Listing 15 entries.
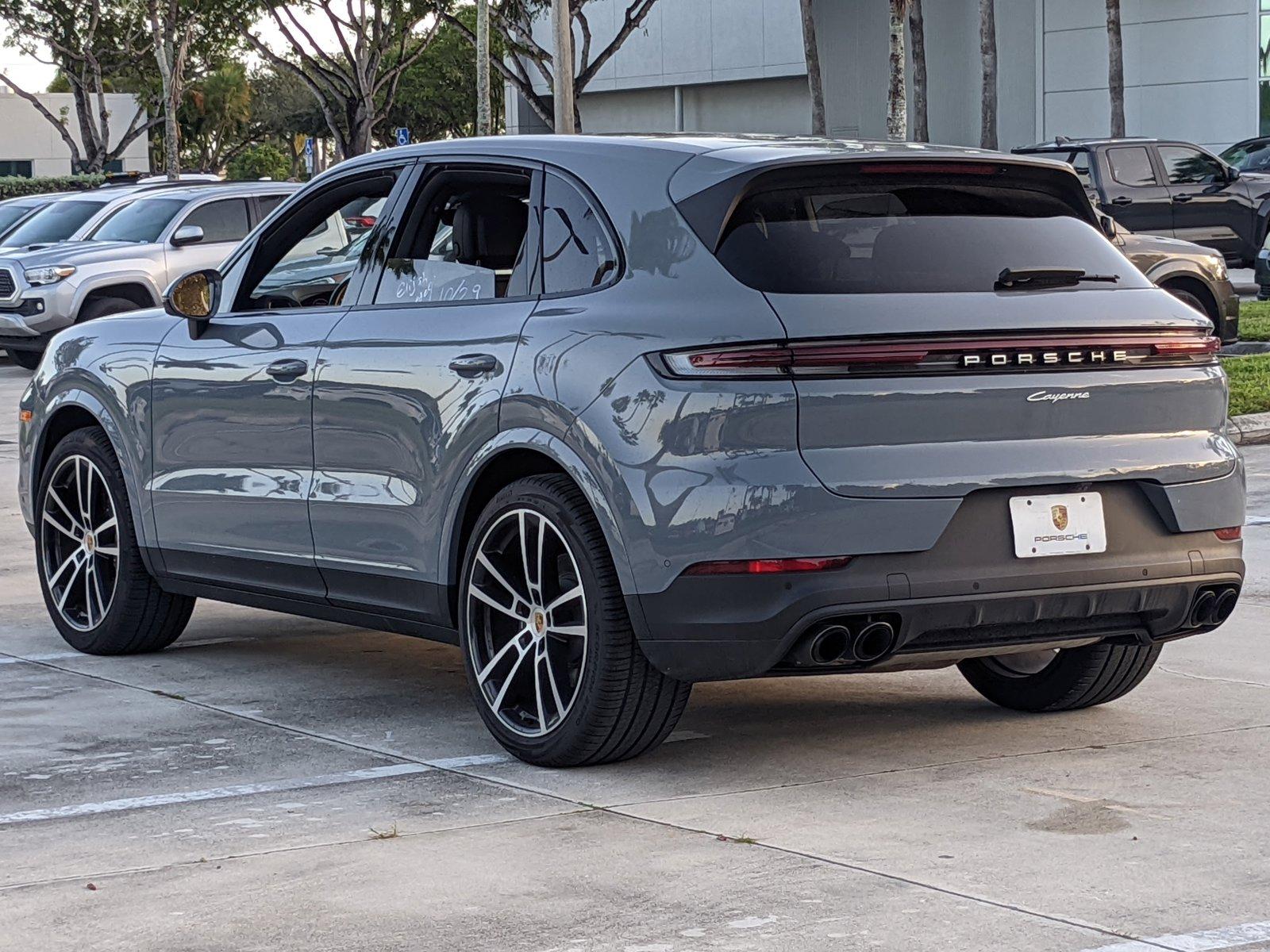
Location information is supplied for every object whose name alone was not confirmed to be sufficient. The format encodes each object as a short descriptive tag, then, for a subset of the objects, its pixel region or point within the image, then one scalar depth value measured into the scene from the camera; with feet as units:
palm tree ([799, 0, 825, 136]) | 148.25
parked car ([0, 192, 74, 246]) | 85.27
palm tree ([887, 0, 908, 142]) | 100.48
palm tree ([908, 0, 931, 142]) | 142.82
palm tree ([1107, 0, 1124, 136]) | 130.56
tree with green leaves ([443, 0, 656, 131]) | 134.22
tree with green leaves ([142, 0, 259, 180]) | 157.58
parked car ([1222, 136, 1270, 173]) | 96.37
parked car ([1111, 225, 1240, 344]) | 55.98
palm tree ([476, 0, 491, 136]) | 114.93
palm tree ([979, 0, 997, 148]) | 136.46
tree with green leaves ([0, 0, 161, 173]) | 181.37
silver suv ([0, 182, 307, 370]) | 71.41
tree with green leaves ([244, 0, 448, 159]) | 146.92
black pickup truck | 79.61
